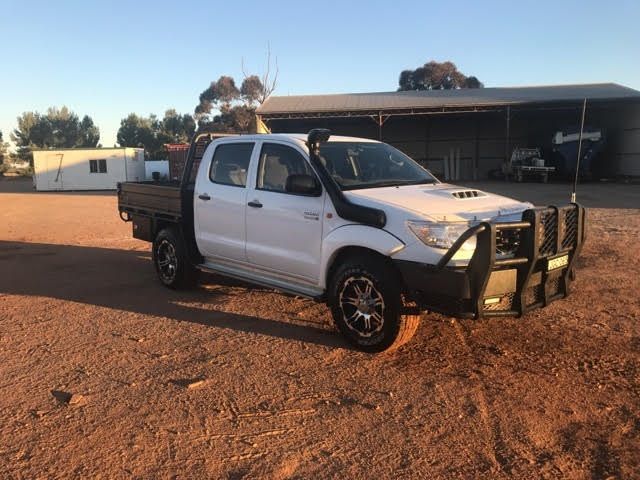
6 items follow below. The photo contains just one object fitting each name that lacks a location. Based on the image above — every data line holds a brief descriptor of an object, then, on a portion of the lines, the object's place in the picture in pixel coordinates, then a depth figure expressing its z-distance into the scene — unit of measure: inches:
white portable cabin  1449.3
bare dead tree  2111.0
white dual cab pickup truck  166.2
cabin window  1463.6
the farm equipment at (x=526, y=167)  1168.8
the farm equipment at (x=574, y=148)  1136.8
